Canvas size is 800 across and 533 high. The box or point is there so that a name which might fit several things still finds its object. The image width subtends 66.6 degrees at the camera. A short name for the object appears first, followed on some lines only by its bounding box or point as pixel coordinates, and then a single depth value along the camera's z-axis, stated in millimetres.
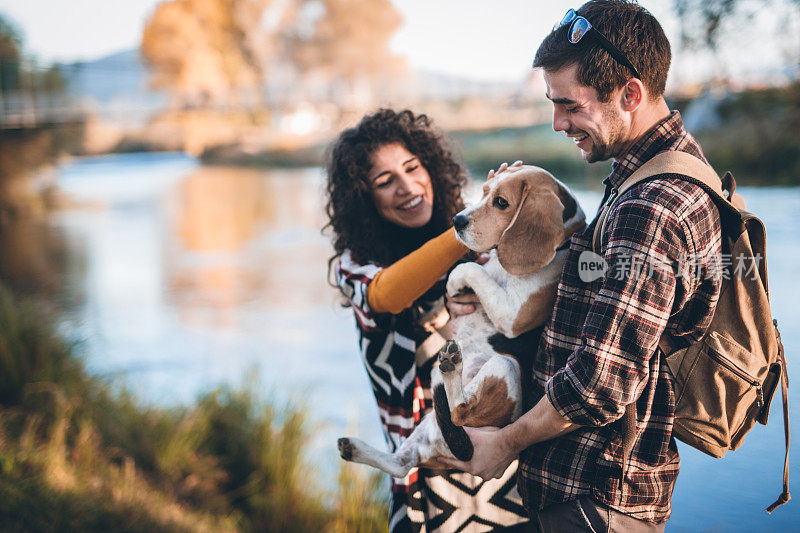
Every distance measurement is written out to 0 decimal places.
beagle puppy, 1850
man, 1398
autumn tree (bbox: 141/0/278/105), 35156
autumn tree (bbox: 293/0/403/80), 41406
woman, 2285
